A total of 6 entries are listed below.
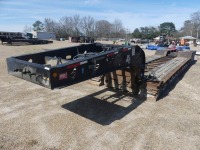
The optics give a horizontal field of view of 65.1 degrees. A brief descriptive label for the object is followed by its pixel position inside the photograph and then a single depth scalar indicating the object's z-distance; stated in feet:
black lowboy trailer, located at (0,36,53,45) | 71.08
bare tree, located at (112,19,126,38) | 196.21
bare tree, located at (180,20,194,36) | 199.36
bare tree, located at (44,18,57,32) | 202.27
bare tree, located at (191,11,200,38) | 201.23
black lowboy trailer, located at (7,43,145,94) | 8.39
